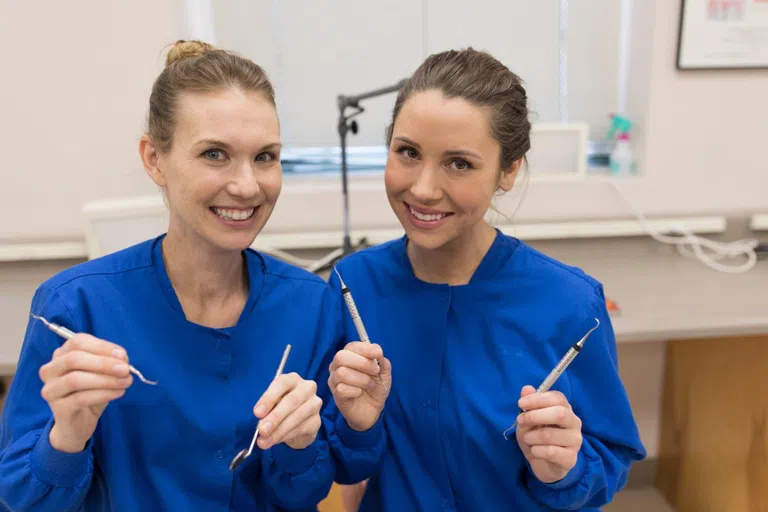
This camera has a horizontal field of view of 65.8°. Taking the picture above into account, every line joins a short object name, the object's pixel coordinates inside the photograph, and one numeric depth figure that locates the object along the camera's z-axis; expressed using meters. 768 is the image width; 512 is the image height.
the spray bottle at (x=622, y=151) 2.14
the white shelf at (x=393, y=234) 1.95
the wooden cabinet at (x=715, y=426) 1.74
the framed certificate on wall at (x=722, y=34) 2.00
